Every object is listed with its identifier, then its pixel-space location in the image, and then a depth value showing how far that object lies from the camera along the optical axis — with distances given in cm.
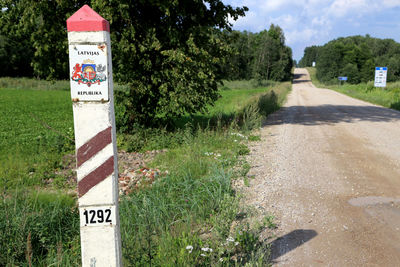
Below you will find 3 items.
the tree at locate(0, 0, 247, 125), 886
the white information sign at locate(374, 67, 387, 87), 2793
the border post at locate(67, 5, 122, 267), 244
